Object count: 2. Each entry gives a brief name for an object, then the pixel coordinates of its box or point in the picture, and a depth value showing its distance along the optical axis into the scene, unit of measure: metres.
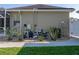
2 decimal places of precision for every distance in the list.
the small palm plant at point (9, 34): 7.67
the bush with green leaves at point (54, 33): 7.81
